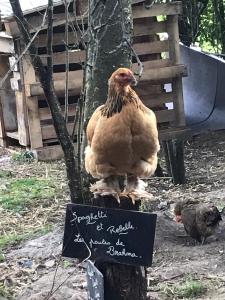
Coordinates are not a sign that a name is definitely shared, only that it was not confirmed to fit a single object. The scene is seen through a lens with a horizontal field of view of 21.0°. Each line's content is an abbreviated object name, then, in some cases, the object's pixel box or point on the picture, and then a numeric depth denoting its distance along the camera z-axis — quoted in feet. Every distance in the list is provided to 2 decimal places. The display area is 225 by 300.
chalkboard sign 9.75
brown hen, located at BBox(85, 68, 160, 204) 9.77
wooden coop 28.73
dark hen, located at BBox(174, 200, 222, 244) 17.13
